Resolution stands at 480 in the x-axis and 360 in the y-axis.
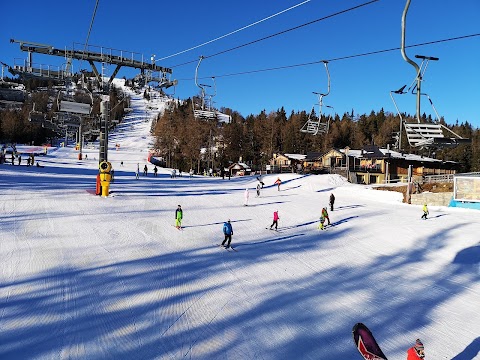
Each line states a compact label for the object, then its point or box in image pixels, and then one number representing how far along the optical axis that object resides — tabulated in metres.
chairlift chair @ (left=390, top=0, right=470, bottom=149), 9.73
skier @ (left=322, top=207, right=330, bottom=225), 19.68
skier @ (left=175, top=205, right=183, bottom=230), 17.00
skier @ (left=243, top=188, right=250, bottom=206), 24.67
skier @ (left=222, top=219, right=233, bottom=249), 14.71
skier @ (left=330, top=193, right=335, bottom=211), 24.39
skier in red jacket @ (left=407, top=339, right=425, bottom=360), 6.39
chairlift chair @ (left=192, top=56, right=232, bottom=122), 21.64
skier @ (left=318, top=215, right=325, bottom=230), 19.50
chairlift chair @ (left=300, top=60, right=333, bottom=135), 17.22
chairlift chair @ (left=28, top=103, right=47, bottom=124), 37.09
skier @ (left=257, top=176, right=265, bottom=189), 36.22
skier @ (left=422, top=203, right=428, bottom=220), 23.10
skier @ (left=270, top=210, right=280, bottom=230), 18.55
